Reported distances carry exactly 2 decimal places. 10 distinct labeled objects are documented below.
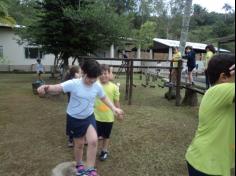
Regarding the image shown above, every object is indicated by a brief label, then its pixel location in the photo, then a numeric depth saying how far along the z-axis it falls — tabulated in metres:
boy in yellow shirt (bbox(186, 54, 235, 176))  1.15
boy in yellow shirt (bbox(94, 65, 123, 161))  2.71
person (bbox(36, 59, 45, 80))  10.87
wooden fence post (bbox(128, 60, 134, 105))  5.68
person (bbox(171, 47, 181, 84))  6.44
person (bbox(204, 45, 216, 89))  5.59
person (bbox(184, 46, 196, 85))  7.00
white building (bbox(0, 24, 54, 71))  15.07
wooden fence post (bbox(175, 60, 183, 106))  5.74
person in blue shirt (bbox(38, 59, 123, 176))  2.18
